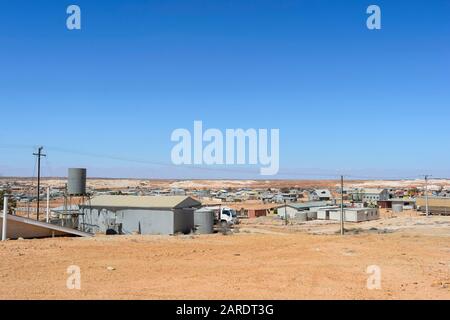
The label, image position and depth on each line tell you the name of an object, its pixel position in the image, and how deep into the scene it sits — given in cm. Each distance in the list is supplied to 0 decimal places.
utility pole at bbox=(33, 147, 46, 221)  3907
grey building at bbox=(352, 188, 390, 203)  8264
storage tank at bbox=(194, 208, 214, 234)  3494
